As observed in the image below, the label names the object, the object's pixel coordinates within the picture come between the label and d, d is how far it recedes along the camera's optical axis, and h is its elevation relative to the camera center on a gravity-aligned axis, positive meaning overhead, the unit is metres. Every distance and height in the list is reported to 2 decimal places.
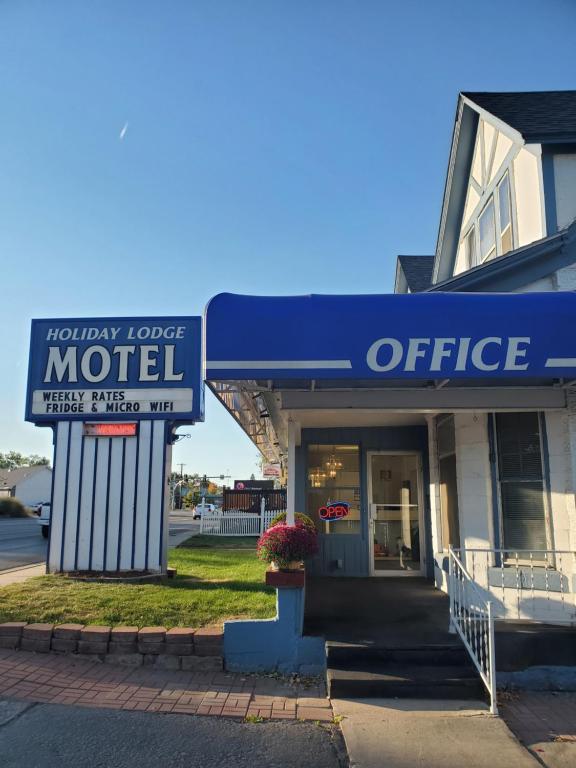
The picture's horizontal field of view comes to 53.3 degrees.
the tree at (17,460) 136.00 +6.98
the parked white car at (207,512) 23.25 -0.92
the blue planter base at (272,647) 6.32 -1.72
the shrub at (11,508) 48.41 -1.56
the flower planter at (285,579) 6.48 -1.00
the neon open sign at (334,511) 10.60 -0.40
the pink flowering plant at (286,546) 6.61 -0.65
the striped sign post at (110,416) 10.52 +1.35
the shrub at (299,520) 8.19 -0.44
